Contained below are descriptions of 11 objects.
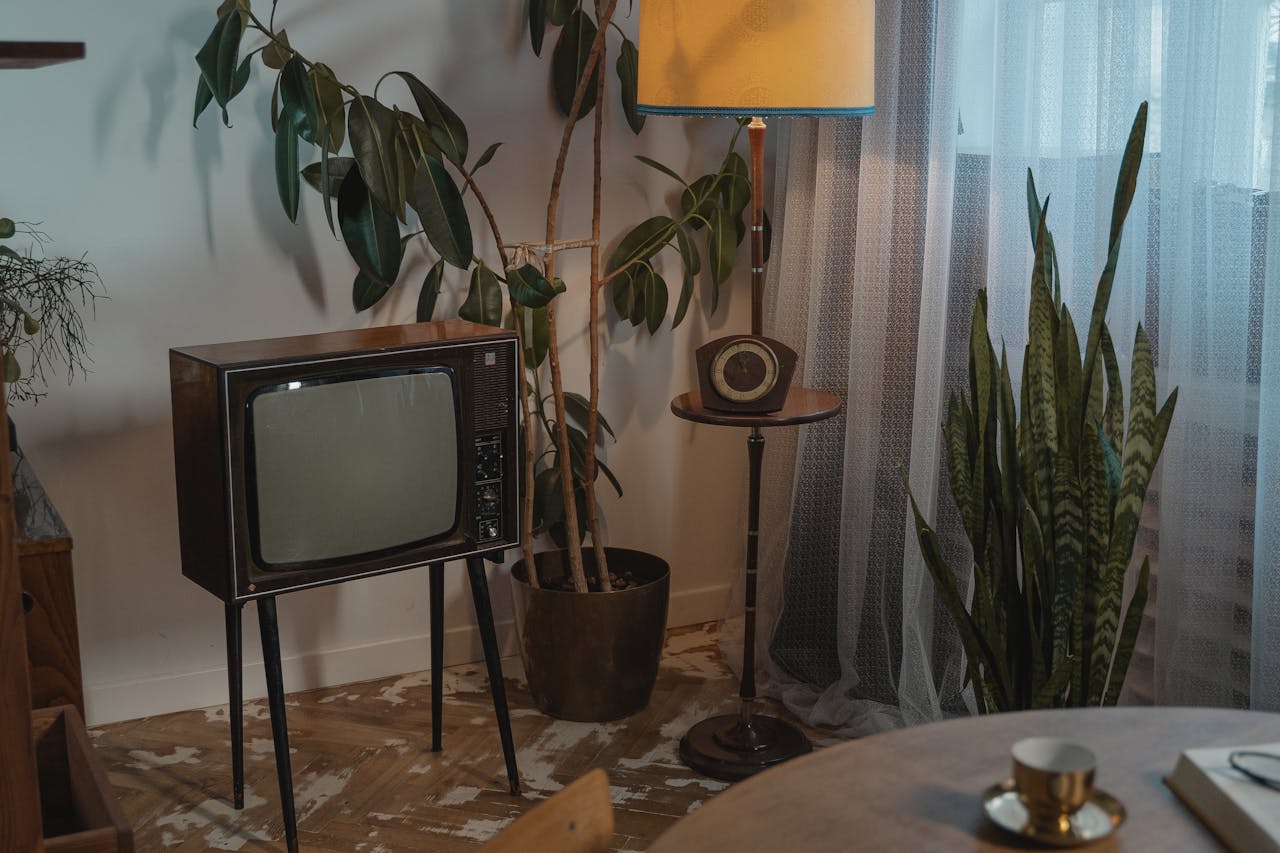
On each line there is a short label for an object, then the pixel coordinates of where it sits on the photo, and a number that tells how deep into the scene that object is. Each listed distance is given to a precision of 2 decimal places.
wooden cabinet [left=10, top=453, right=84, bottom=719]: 1.91
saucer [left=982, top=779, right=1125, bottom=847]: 0.96
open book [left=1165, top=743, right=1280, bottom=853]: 0.94
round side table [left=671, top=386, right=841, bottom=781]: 2.49
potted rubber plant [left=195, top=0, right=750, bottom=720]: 2.39
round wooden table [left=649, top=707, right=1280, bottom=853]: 0.97
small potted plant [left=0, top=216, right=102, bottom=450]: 2.49
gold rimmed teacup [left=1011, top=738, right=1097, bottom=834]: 0.96
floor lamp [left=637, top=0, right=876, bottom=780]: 2.19
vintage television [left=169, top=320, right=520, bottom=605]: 2.11
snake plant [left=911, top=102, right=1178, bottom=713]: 1.82
